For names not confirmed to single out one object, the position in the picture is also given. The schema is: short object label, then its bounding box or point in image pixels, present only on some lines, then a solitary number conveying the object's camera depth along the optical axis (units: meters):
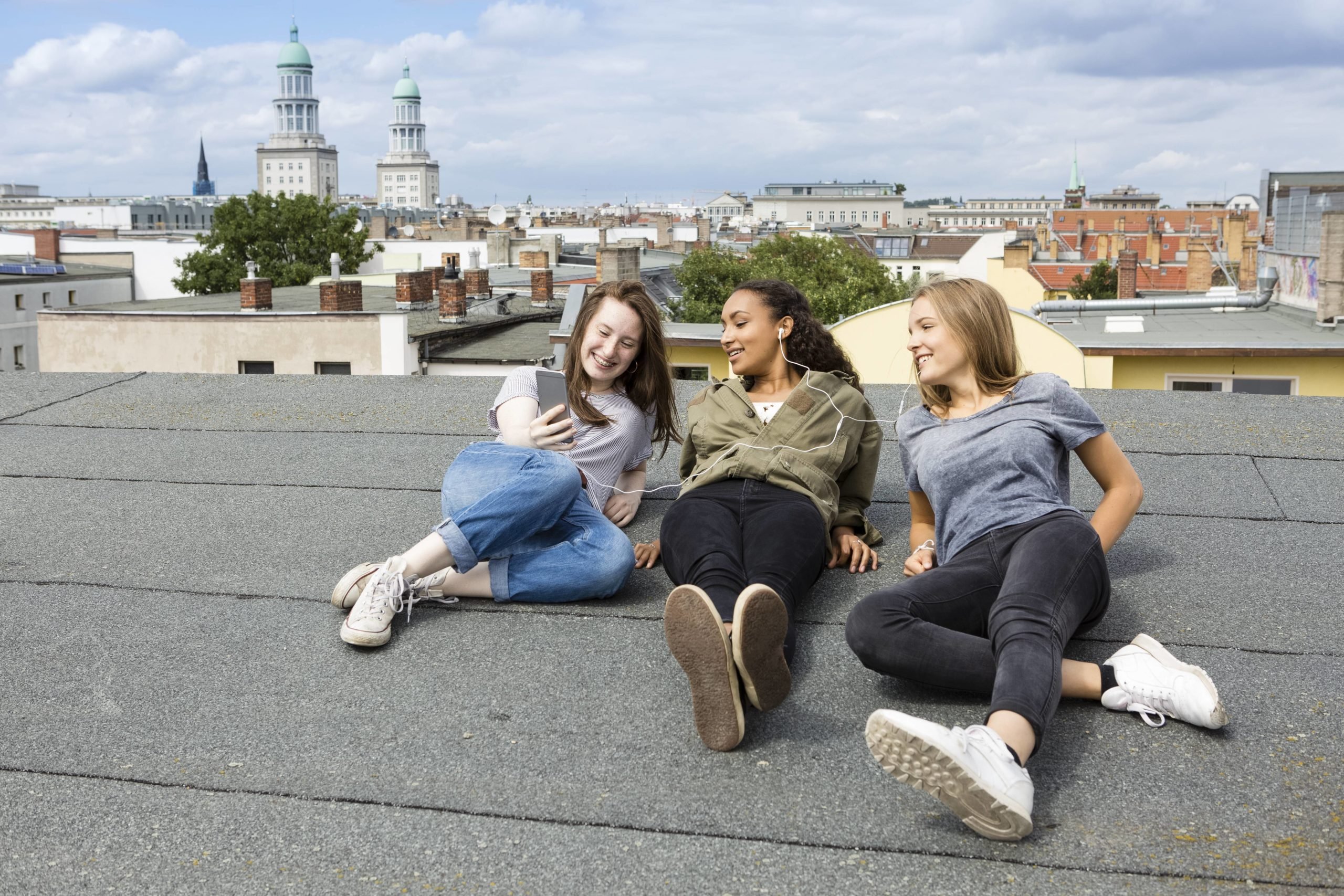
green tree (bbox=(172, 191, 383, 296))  46.78
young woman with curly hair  2.76
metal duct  21.05
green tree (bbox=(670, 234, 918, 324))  35.97
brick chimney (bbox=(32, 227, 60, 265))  54.66
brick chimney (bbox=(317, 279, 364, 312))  25.94
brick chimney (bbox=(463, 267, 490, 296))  32.22
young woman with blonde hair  2.22
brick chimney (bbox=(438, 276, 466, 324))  25.58
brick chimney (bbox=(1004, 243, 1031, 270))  56.28
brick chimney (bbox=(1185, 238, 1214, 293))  45.31
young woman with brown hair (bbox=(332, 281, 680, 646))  3.28
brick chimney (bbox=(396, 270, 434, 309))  28.75
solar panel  47.28
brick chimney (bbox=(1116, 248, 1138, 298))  37.84
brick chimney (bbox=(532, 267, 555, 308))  31.83
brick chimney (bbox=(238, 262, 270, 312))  26.25
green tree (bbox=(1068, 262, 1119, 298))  53.00
